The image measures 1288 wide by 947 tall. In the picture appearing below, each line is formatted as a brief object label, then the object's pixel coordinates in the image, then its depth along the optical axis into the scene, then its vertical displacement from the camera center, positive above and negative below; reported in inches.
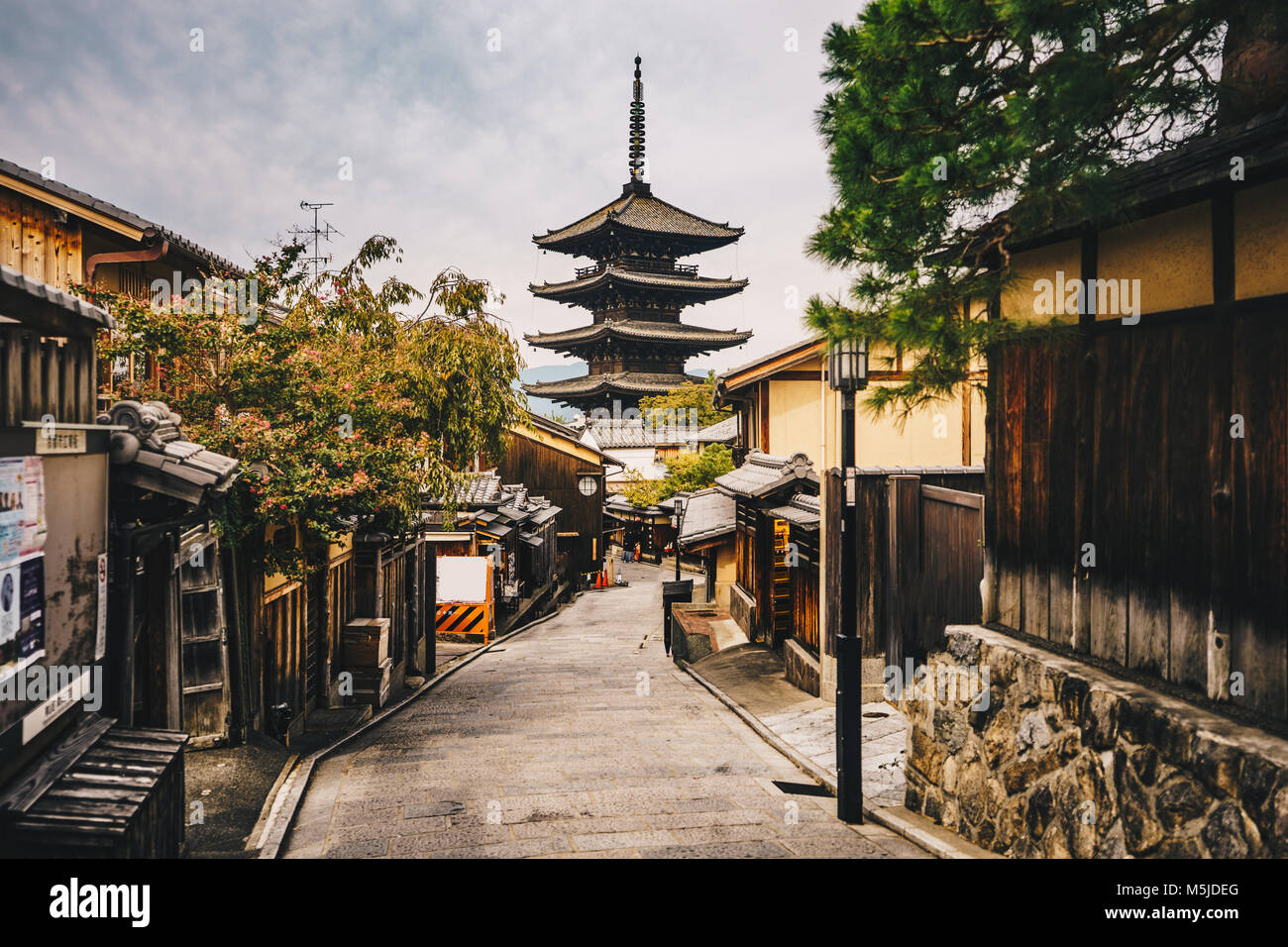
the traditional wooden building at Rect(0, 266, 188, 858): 189.9 -34.5
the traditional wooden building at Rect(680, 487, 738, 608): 828.6 -52.0
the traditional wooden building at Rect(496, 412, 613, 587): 1561.3 +9.8
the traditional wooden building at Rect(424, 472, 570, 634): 925.7 -71.1
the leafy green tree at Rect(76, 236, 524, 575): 378.0 +43.1
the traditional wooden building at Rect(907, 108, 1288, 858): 183.8 -12.3
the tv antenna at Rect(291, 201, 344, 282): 717.0 +225.0
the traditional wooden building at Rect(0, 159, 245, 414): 414.0 +131.2
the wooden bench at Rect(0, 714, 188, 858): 187.8 -75.1
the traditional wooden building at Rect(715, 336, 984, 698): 604.4 +47.3
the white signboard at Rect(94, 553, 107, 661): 244.7 -38.1
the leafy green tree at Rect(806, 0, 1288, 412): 195.2 +90.8
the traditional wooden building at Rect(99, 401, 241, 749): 255.8 -36.1
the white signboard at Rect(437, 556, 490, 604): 880.9 -97.3
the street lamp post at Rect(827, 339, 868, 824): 308.7 -60.5
